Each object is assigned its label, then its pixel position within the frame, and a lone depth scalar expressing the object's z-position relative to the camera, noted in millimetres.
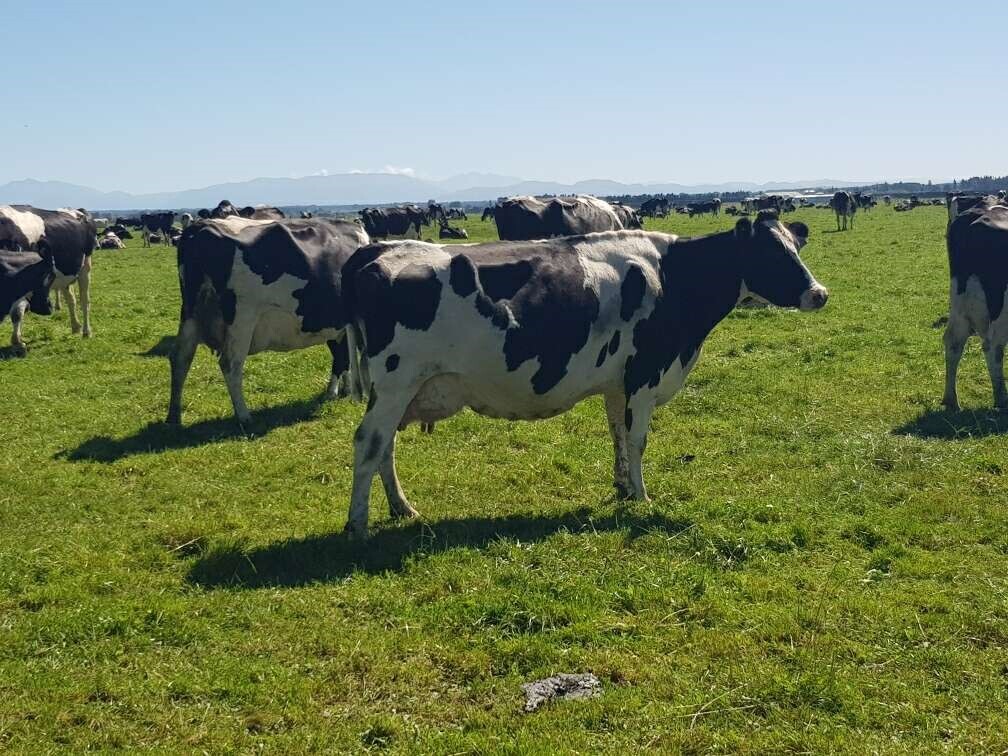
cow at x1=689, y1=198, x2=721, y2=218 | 85688
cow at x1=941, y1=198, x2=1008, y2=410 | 12609
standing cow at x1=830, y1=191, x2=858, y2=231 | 52844
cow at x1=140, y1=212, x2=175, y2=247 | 60094
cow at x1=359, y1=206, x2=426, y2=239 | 56741
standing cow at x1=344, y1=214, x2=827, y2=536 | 8188
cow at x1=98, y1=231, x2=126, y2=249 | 54344
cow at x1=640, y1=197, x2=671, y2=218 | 84394
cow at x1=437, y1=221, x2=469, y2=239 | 55056
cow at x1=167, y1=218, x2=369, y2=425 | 12812
